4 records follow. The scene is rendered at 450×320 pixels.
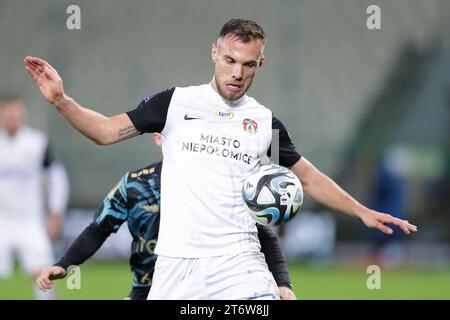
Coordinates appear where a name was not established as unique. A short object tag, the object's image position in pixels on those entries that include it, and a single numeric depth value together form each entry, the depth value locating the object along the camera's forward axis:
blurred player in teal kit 11.73
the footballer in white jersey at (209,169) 10.31
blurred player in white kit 22.48
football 10.21
